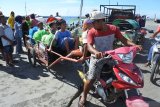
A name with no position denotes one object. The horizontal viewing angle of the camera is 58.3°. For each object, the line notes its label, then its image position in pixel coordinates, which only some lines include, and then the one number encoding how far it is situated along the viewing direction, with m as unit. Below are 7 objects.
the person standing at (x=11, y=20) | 6.92
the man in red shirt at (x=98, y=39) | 2.67
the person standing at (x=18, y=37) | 6.27
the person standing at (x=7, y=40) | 4.91
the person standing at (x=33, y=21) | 6.62
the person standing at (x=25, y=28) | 6.63
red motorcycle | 2.41
